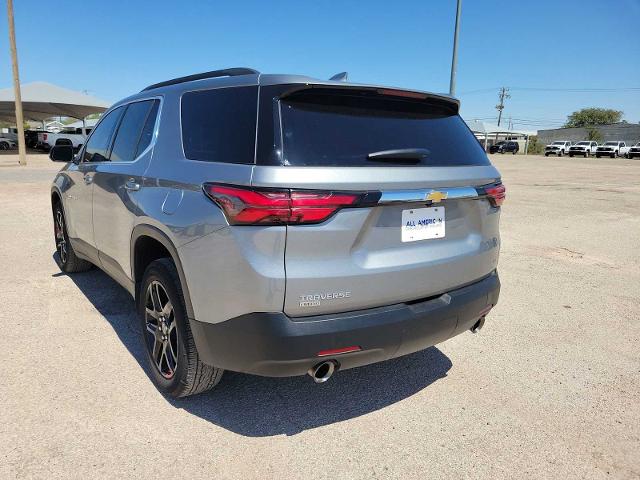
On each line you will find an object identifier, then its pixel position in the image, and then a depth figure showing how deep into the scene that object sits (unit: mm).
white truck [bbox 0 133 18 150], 40219
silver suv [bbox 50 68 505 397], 2129
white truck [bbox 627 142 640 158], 50969
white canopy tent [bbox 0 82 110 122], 35906
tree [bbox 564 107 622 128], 103750
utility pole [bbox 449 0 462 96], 14695
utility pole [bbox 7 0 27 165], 19672
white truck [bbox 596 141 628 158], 52188
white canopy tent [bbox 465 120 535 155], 72000
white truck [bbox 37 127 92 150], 35966
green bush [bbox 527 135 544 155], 68738
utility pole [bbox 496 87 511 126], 100225
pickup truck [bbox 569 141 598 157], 54719
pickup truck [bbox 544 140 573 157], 56906
